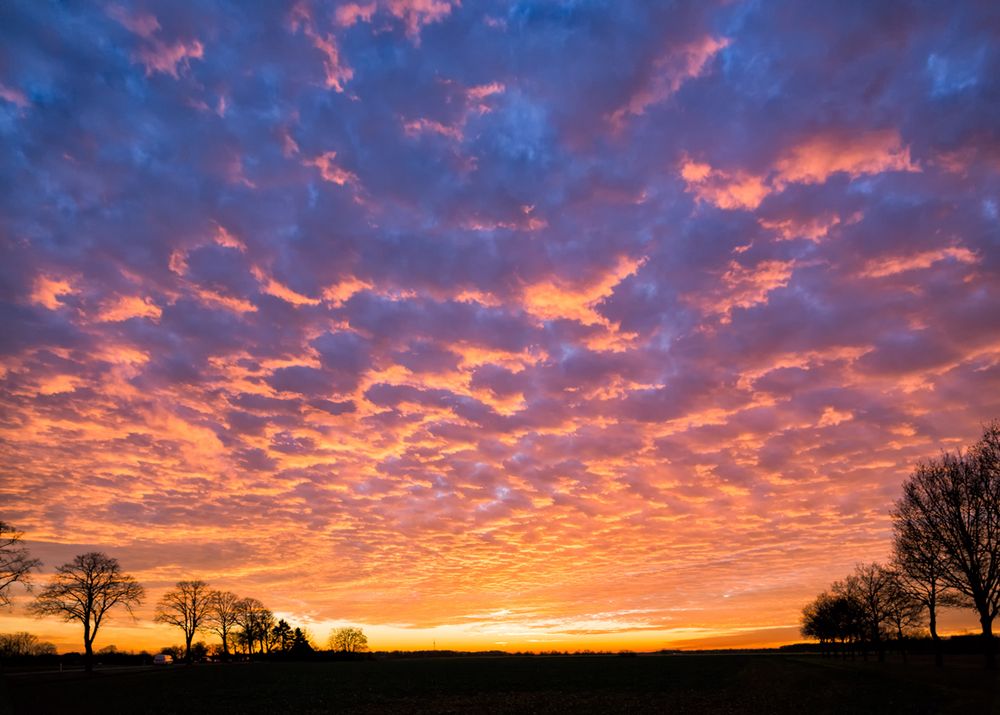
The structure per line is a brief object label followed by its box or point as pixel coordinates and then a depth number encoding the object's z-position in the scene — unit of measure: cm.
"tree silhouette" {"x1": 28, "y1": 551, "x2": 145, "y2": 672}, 9394
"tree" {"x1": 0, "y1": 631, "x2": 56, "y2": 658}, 13655
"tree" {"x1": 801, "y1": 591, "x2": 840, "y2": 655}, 13900
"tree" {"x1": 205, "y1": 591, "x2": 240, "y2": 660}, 15504
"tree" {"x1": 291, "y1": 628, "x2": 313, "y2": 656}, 17462
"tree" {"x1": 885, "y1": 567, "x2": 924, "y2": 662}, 6994
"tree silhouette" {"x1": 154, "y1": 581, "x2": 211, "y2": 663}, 14500
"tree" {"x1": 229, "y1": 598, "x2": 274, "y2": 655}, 17312
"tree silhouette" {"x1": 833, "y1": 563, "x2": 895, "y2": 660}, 10031
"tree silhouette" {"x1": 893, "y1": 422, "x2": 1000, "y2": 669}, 5609
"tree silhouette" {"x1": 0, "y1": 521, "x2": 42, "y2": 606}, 6385
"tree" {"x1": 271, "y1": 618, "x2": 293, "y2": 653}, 18800
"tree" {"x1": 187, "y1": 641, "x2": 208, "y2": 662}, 16262
